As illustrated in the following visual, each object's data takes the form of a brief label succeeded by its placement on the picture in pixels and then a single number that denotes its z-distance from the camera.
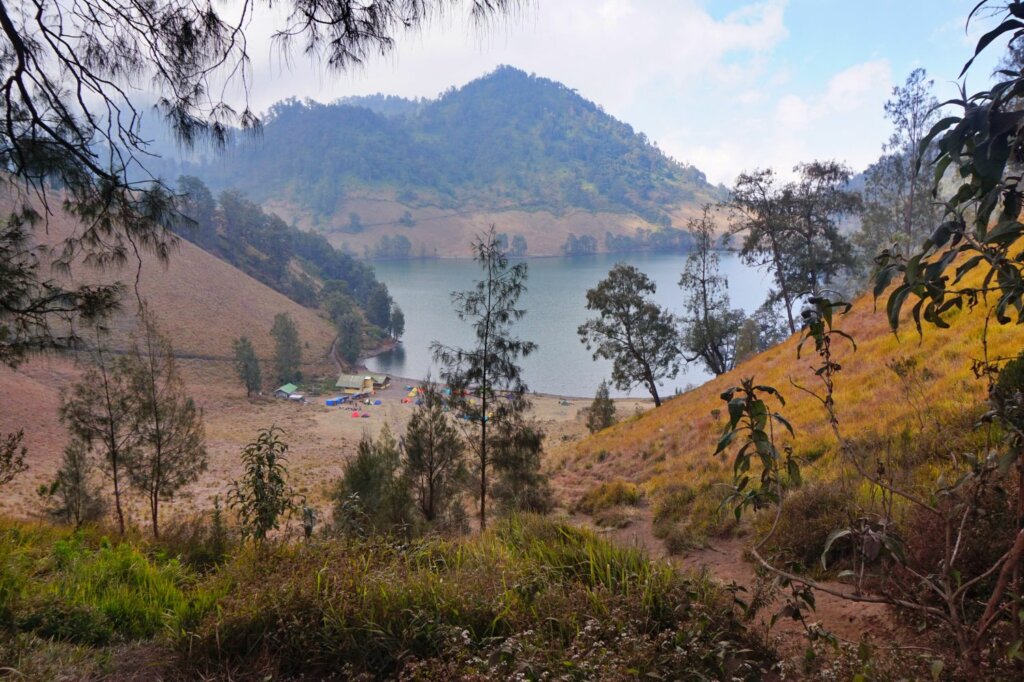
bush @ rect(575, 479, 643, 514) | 9.37
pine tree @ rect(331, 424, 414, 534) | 10.48
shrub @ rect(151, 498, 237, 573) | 5.54
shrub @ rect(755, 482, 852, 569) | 4.23
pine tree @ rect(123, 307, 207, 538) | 13.02
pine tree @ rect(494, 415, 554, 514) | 11.65
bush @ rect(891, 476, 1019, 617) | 2.80
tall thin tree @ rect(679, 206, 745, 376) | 22.58
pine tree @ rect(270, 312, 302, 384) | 51.31
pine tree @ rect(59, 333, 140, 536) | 12.70
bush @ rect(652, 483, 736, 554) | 5.80
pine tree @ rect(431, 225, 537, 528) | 11.25
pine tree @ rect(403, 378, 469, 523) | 11.85
